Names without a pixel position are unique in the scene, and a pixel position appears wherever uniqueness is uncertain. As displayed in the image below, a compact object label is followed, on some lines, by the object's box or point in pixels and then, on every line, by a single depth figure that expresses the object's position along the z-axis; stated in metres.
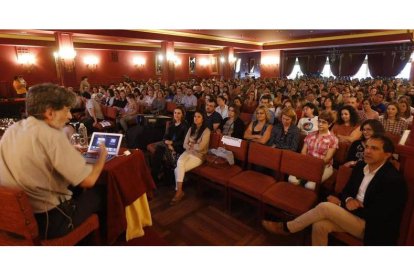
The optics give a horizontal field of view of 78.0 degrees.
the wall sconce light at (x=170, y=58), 11.27
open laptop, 2.39
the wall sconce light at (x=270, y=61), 16.41
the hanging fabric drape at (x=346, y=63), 13.72
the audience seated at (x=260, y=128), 3.67
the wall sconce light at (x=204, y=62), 18.84
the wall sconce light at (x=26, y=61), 10.88
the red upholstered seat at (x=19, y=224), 1.49
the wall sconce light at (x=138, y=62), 15.25
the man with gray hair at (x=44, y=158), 1.51
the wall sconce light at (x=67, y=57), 8.31
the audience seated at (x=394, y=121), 3.89
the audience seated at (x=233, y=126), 4.22
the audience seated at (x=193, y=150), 3.37
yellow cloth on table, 2.51
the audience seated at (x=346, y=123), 3.69
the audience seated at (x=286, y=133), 3.45
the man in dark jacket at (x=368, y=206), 1.85
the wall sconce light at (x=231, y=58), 14.71
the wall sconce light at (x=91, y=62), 13.23
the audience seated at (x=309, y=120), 4.02
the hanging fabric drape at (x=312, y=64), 15.07
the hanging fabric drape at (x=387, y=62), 12.14
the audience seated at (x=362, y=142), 2.82
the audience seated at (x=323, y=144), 2.98
